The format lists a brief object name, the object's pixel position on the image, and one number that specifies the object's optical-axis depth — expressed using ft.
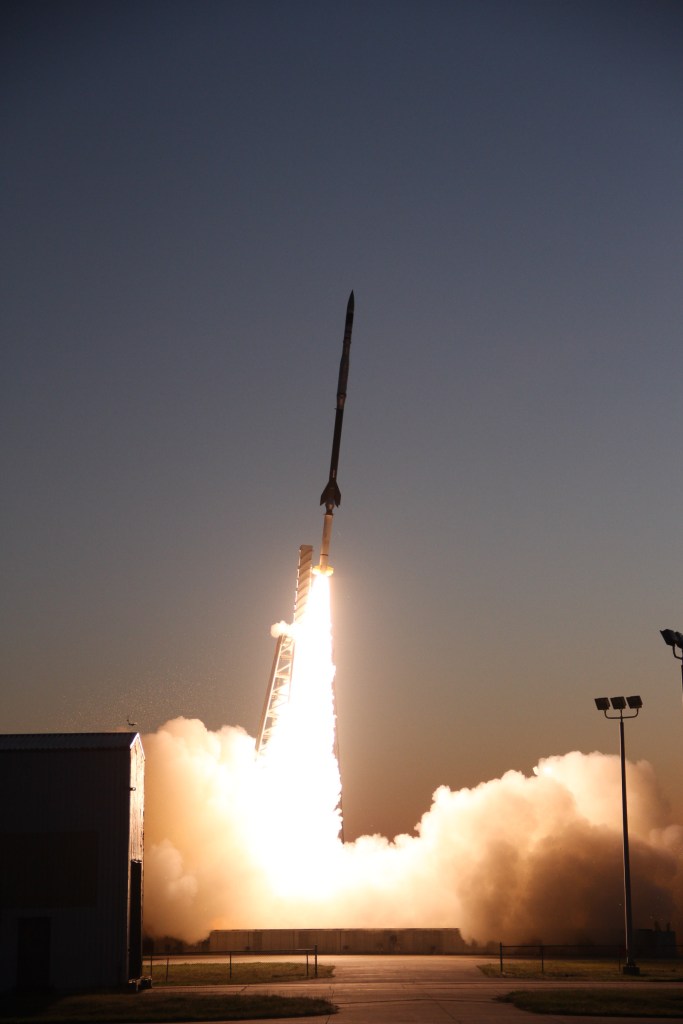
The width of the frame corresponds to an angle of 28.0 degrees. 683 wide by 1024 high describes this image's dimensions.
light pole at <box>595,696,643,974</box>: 189.01
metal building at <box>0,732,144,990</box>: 171.12
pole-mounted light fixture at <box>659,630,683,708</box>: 166.71
